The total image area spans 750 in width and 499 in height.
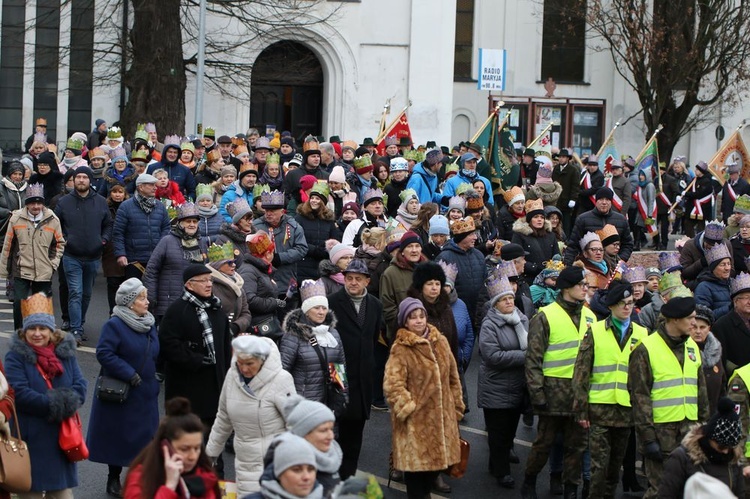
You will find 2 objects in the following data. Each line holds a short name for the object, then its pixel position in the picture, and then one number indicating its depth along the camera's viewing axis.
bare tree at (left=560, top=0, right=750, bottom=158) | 36.75
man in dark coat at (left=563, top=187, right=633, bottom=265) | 15.48
